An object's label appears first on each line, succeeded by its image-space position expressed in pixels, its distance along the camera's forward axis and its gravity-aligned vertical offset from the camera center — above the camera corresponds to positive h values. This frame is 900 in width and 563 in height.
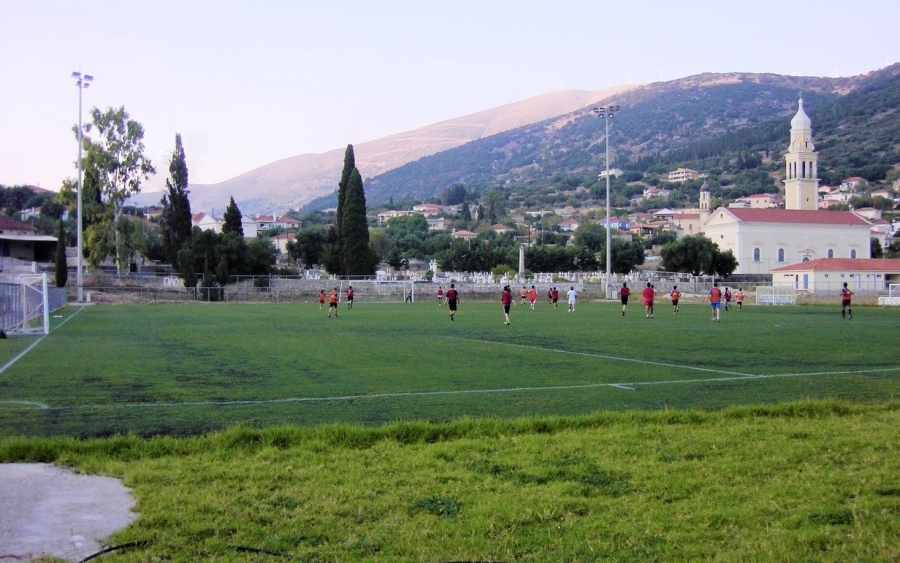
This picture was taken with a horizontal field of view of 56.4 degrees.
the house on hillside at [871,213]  178.12 +13.77
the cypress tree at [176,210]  68.38 +6.09
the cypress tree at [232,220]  83.62 +6.46
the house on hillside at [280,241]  151.52 +7.87
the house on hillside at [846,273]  69.50 +0.30
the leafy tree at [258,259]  67.62 +2.04
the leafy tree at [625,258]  102.31 +2.72
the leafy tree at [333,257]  74.75 +2.36
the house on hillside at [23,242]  69.43 +3.81
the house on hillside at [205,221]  142.11 +11.35
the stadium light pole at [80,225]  52.25 +3.87
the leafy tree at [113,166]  63.59 +9.27
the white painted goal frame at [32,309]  26.27 -0.86
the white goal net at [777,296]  57.06 -1.25
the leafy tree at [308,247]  103.44 +4.46
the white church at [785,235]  100.06 +5.14
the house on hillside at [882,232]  132.12 +7.72
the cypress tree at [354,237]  72.69 +3.97
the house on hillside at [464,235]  173.65 +9.87
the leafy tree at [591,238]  140.12 +7.40
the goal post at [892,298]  50.59 -1.31
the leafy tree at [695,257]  90.44 +2.39
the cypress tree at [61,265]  58.41 +1.46
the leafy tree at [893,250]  112.32 +3.60
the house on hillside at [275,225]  183.62 +13.43
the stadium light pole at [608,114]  58.20 +11.78
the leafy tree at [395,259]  108.68 +3.01
